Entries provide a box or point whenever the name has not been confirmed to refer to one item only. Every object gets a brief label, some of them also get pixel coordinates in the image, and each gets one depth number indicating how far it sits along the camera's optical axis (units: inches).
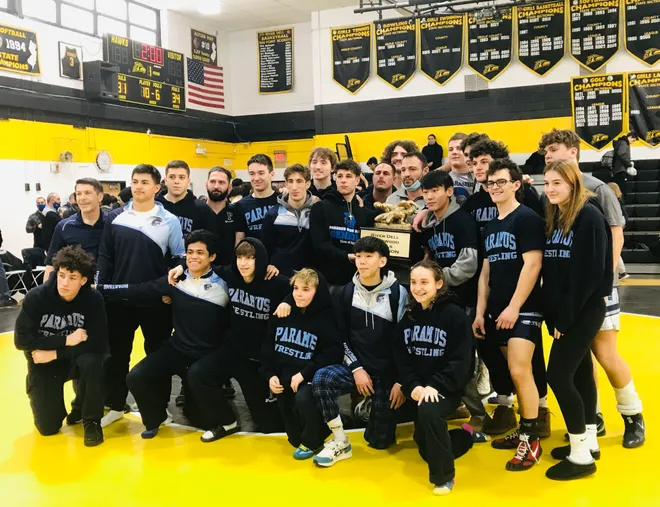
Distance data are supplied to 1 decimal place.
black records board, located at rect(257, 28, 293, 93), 708.4
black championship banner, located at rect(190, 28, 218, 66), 679.7
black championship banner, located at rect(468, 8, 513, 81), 538.9
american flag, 674.8
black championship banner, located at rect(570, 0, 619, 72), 512.1
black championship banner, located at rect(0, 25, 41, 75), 460.1
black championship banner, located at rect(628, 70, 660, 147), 507.5
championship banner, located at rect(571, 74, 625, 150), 518.0
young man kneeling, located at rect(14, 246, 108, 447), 154.5
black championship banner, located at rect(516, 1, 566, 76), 526.6
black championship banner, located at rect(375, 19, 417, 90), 573.6
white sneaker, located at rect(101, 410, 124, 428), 166.9
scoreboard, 543.5
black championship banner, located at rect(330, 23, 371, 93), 591.8
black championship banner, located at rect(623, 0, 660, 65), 498.6
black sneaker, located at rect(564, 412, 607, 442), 148.3
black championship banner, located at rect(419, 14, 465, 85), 556.1
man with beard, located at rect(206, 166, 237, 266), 188.5
